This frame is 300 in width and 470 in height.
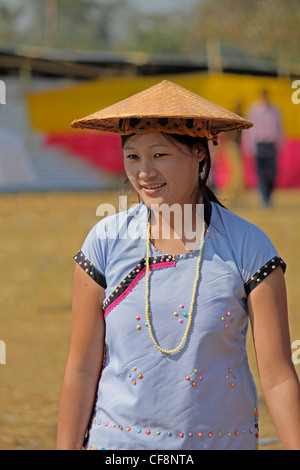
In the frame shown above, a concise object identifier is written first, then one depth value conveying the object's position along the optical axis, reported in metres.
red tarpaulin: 22.64
